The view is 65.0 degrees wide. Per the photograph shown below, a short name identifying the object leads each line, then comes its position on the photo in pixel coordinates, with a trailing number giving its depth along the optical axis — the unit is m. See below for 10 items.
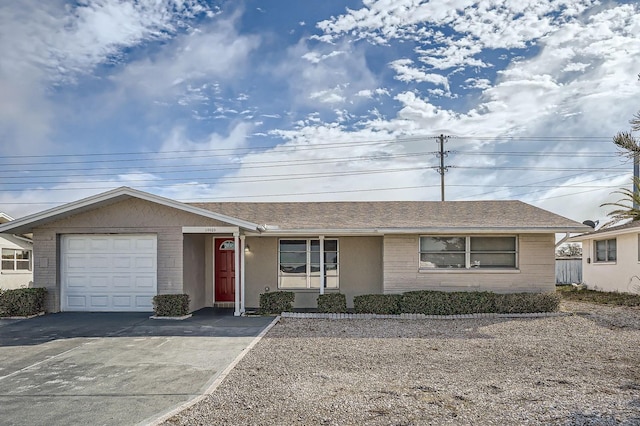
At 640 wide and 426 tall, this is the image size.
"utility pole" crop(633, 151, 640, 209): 23.69
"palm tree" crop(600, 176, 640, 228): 24.78
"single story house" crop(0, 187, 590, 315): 14.03
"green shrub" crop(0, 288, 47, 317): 13.57
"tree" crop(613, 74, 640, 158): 6.70
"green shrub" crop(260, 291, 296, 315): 13.99
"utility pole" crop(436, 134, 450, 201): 30.91
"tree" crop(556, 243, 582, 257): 39.56
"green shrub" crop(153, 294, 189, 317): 13.41
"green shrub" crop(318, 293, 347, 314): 14.11
